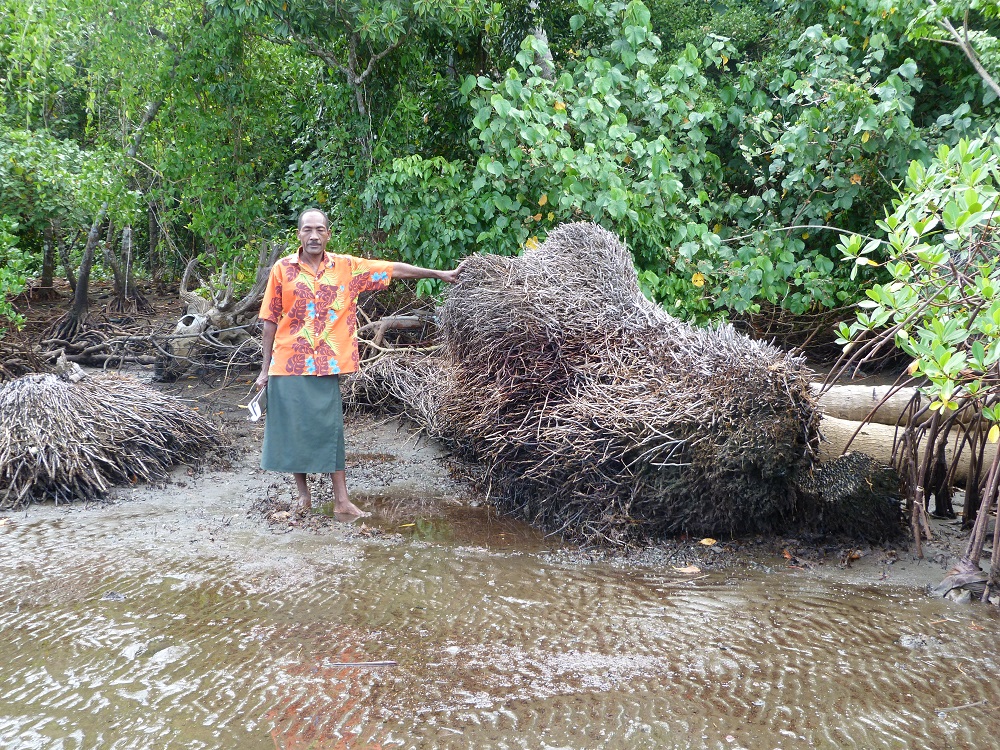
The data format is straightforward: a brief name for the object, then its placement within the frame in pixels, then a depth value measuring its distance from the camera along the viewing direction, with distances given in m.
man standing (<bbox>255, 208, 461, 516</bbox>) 5.26
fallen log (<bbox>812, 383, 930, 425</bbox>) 5.98
